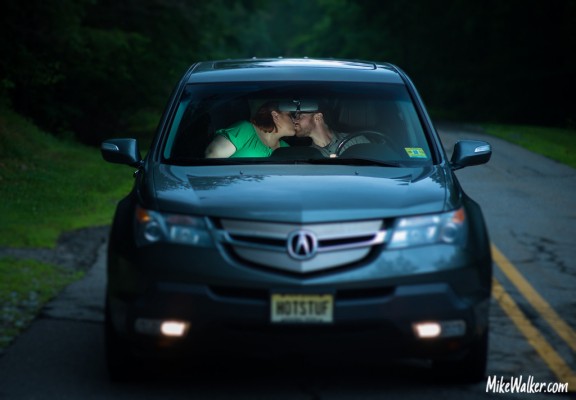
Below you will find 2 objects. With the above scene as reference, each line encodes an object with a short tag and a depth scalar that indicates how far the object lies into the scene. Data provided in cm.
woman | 1584
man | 1642
